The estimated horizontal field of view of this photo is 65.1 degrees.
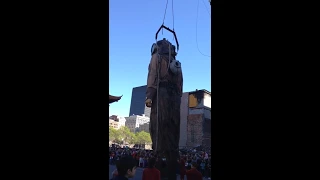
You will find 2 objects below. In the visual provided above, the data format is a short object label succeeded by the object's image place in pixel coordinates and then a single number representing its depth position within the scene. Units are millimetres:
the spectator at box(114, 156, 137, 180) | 1878
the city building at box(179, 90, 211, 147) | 21266
